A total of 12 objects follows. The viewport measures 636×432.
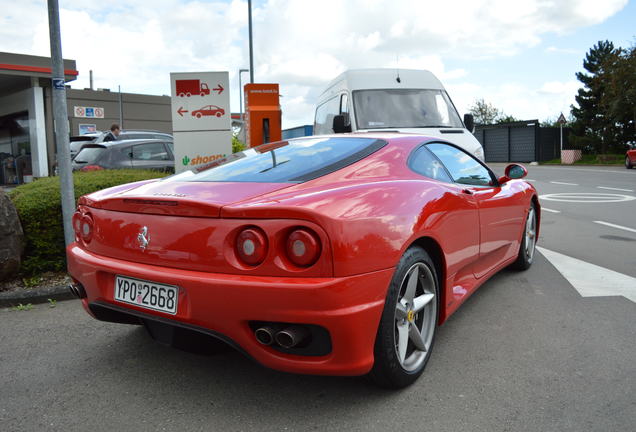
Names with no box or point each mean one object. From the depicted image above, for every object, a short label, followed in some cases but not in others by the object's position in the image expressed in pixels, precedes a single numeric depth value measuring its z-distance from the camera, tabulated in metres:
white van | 8.65
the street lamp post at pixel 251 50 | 21.12
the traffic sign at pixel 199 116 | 8.16
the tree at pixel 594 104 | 34.38
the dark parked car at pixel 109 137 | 12.30
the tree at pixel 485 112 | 68.25
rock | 4.52
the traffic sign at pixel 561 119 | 31.29
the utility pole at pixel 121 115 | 41.12
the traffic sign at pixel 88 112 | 39.81
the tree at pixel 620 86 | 31.42
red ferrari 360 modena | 2.26
